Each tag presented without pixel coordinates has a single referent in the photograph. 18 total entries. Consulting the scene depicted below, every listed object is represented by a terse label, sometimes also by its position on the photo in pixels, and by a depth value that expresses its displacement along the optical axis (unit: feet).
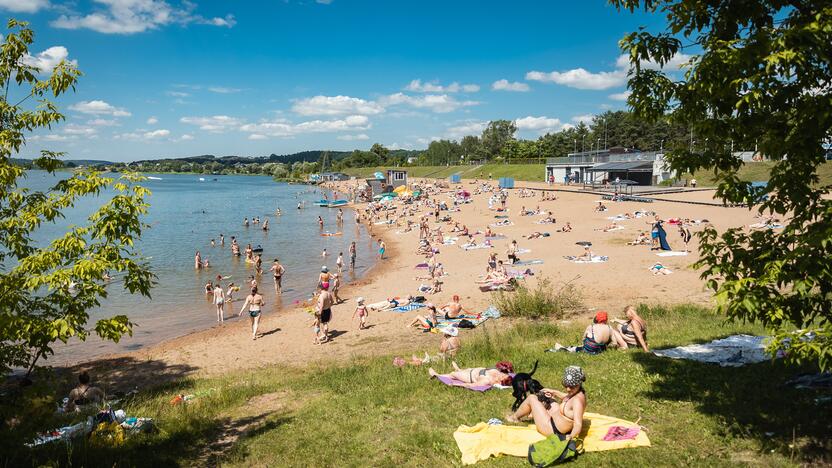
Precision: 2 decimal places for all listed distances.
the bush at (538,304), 48.11
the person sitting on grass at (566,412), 20.63
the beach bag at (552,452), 19.52
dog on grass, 23.90
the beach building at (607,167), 173.83
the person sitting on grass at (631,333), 32.93
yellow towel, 20.56
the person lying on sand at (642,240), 83.93
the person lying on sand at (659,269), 62.13
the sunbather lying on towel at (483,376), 28.99
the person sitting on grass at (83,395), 30.48
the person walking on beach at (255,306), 52.95
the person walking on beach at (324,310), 48.75
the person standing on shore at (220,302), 62.59
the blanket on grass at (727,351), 28.66
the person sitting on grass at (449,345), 36.58
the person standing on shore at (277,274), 75.41
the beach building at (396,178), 243.40
